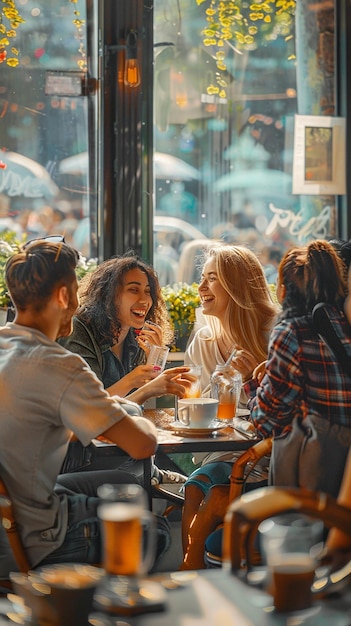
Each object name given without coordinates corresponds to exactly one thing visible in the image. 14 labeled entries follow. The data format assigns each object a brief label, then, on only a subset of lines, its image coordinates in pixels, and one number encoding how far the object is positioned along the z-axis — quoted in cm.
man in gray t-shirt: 235
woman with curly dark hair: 378
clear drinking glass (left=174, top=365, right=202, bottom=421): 337
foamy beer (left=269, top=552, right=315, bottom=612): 136
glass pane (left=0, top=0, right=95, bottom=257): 516
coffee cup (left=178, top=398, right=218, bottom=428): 316
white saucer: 311
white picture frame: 565
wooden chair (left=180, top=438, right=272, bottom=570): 318
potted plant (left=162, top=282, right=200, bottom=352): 504
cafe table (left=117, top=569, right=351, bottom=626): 131
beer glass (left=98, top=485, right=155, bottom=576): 143
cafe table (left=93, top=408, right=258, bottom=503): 294
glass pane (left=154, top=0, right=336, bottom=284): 540
